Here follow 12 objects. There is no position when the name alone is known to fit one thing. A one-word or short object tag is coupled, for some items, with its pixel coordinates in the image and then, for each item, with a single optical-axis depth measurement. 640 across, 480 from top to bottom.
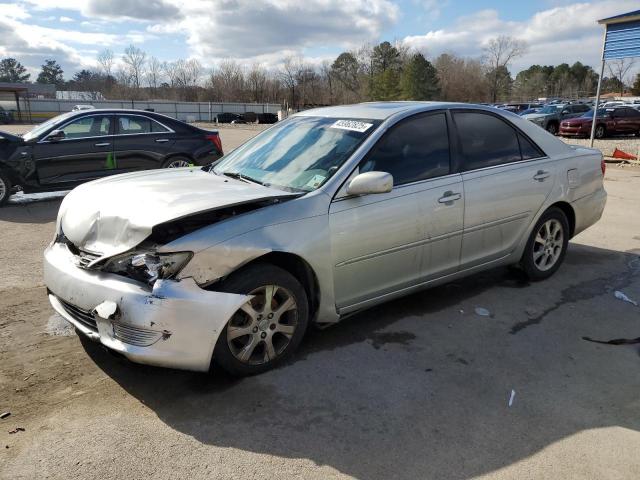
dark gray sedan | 8.69
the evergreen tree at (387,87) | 63.94
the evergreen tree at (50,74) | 107.75
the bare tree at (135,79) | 92.69
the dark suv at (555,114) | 25.93
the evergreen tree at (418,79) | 63.44
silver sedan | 2.95
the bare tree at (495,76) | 87.75
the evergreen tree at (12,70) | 99.06
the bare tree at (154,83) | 91.56
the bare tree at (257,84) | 86.06
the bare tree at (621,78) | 92.57
